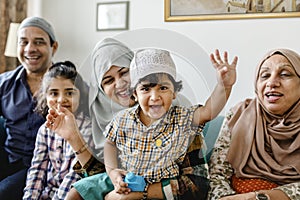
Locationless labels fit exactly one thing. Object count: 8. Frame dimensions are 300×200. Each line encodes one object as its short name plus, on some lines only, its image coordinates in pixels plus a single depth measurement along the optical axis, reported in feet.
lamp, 10.02
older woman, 5.99
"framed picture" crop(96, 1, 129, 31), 9.68
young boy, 5.05
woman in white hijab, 5.39
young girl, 6.67
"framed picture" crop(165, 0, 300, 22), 8.41
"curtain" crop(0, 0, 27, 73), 10.44
